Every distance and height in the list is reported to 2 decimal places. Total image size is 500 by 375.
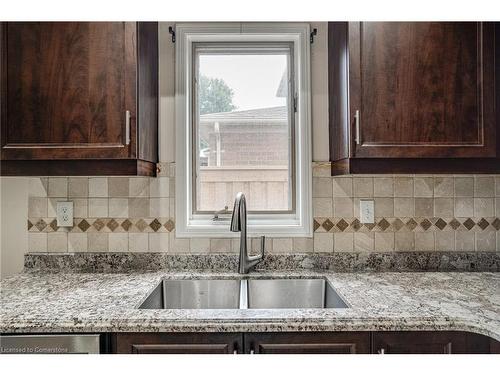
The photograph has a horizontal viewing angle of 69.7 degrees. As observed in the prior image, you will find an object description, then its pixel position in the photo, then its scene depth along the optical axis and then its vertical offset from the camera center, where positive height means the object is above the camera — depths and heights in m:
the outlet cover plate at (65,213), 1.71 -0.09
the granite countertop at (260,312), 1.05 -0.37
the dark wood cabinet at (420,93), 1.42 +0.39
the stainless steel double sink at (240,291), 1.58 -0.44
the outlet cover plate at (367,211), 1.73 -0.09
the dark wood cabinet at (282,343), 1.06 -0.44
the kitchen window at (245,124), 1.81 +0.36
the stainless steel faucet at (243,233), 1.50 -0.17
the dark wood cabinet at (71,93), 1.42 +0.41
